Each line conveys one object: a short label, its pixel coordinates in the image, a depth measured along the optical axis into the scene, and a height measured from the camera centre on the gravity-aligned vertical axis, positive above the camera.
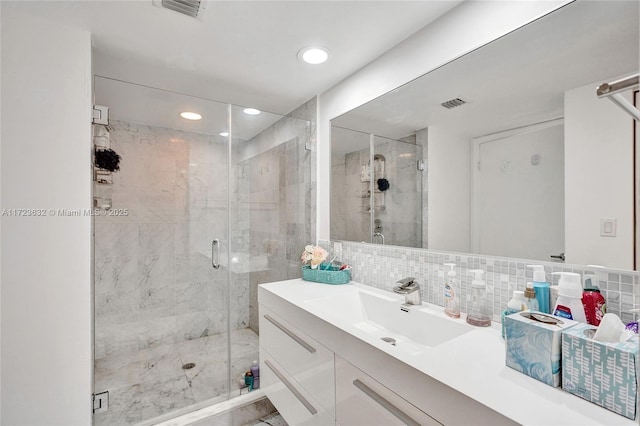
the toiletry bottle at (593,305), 0.82 -0.27
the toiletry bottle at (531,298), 0.91 -0.28
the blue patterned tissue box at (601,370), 0.57 -0.34
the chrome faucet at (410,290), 1.30 -0.35
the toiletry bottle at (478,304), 1.07 -0.37
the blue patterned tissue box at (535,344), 0.69 -0.33
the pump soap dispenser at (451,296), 1.17 -0.35
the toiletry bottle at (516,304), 0.94 -0.30
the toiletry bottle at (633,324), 0.73 -0.30
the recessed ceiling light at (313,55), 1.55 +0.88
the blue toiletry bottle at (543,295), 0.91 -0.26
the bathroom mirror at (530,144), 0.85 +0.25
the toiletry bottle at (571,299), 0.80 -0.24
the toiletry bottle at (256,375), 1.94 -1.12
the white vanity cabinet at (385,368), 0.64 -0.47
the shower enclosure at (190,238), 1.91 -0.20
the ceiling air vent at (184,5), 1.22 +0.89
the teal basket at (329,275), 1.77 -0.40
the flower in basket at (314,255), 1.88 -0.29
